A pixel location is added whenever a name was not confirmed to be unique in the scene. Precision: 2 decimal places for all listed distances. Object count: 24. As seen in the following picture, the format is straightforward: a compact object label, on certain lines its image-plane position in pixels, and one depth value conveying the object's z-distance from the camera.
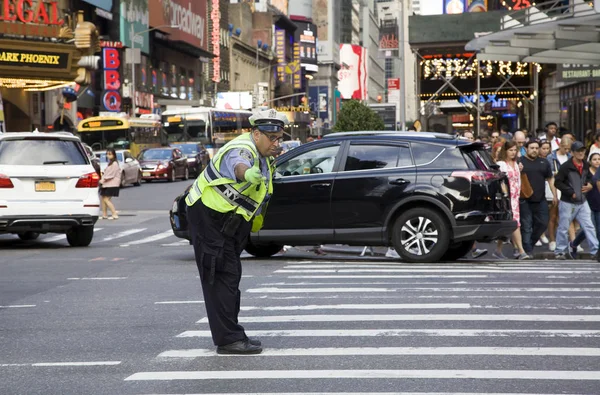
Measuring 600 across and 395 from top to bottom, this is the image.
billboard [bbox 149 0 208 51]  79.38
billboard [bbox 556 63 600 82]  30.40
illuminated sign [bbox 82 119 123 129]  52.44
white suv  18.03
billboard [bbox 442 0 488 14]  45.19
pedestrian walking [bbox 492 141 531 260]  16.66
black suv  15.15
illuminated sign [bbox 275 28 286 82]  140.38
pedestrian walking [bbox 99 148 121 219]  27.42
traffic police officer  8.00
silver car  42.94
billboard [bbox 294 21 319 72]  163.50
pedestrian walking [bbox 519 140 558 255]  17.14
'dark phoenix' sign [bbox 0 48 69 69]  46.53
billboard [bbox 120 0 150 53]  70.94
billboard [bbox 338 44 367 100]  198.88
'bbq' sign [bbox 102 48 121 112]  66.81
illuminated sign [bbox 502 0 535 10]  45.88
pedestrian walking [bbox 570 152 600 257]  16.14
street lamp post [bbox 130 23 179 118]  66.69
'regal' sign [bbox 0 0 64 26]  46.38
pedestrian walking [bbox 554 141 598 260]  16.50
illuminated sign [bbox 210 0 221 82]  100.00
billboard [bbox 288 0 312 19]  181.38
